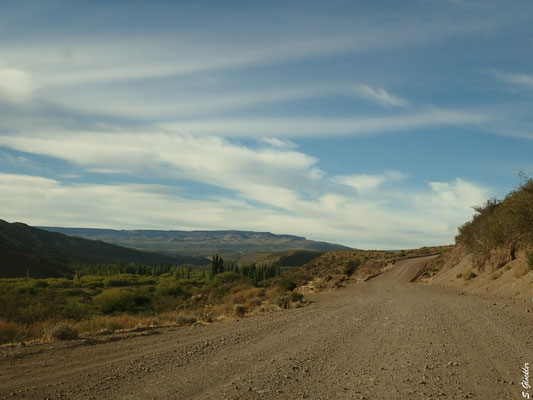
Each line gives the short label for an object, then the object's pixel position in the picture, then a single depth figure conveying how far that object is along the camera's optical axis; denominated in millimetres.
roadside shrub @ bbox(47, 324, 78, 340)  12906
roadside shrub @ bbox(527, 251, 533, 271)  22116
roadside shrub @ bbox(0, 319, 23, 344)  13020
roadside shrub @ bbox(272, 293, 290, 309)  25330
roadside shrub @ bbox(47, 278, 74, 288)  79188
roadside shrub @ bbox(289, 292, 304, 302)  27969
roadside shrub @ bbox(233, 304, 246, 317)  22855
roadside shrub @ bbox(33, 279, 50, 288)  73594
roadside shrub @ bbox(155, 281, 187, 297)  63269
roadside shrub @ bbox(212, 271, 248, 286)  69488
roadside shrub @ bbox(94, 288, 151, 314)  46344
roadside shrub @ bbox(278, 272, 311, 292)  42875
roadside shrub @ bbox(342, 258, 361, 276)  55312
